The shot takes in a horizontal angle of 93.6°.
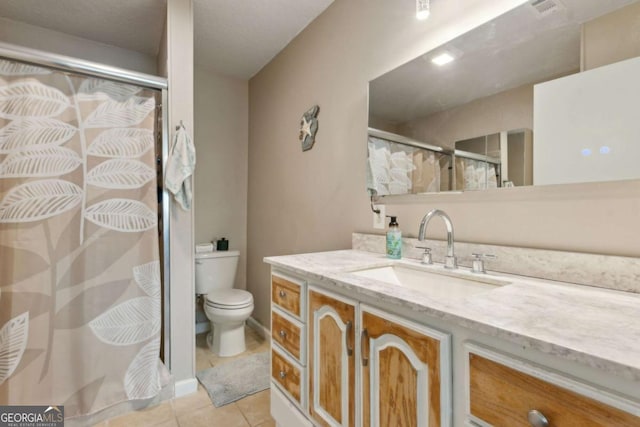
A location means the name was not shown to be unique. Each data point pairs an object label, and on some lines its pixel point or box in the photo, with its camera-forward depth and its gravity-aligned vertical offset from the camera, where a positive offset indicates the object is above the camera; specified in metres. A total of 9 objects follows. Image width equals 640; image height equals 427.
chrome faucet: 1.17 -0.11
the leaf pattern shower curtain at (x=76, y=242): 1.38 -0.15
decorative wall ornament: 2.07 +0.59
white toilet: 2.13 -0.66
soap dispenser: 1.39 -0.15
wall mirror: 0.89 +0.40
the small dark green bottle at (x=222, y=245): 2.75 -0.31
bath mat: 1.77 -1.09
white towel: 1.71 +0.25
